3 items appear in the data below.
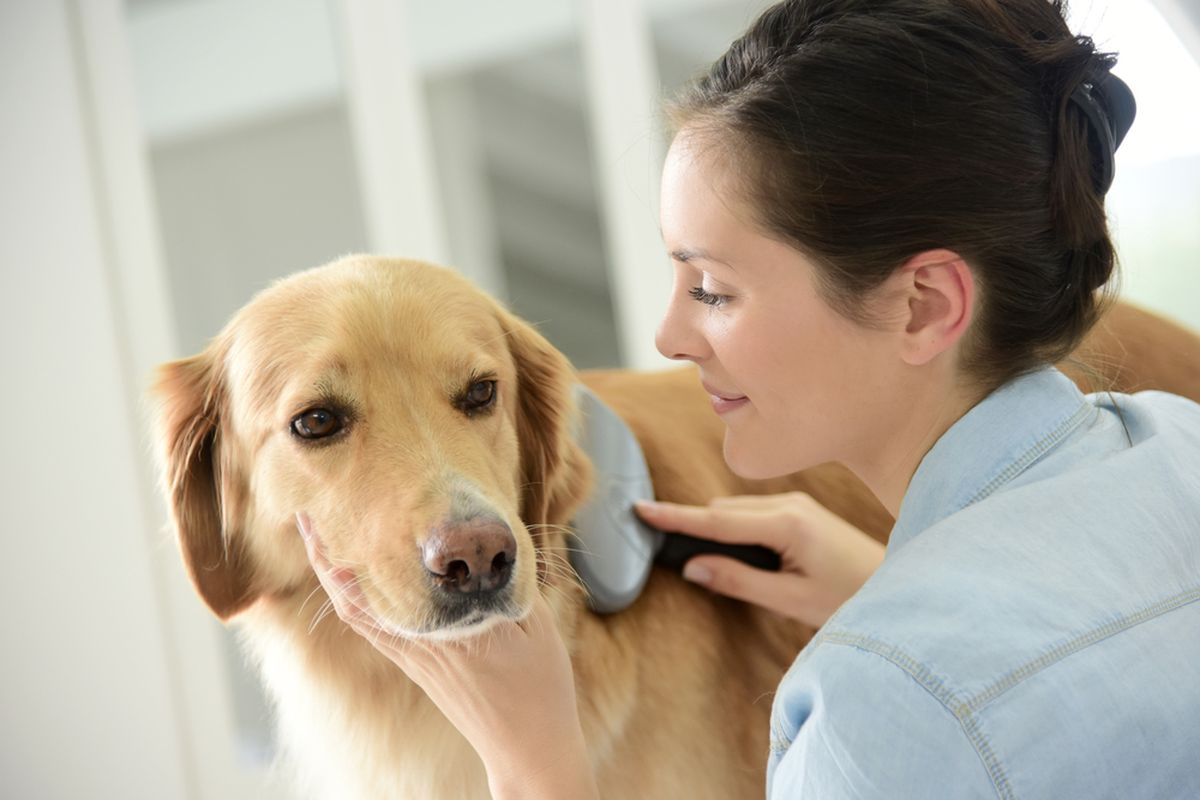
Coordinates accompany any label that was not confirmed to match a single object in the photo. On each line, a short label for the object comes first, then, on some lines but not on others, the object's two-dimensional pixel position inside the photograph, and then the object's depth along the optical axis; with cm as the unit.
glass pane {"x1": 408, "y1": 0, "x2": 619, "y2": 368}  391
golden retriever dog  120
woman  79
